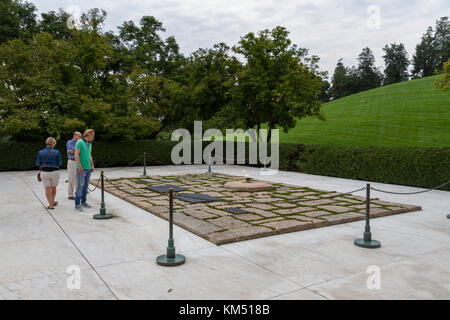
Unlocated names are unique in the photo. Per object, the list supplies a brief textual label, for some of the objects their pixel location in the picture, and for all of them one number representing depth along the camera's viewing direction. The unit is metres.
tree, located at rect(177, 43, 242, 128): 21.19
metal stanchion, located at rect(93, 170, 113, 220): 7.03
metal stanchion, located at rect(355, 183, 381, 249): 5.27
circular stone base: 10.90
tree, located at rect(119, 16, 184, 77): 28.14
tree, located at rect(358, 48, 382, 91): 85.12
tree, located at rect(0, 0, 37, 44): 24.53
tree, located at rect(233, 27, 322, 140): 19.30
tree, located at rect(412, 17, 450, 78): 87.44
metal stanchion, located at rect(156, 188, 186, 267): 4.42
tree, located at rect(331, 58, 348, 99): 85.14
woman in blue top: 7.55
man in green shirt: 7.67
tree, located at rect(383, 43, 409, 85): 94.69
